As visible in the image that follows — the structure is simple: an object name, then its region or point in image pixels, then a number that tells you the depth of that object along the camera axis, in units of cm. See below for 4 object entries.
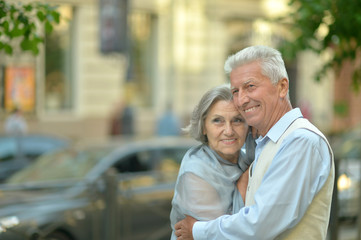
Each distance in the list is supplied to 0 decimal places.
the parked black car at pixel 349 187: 676
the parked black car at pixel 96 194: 595
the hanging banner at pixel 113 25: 1561
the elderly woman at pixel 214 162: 276
